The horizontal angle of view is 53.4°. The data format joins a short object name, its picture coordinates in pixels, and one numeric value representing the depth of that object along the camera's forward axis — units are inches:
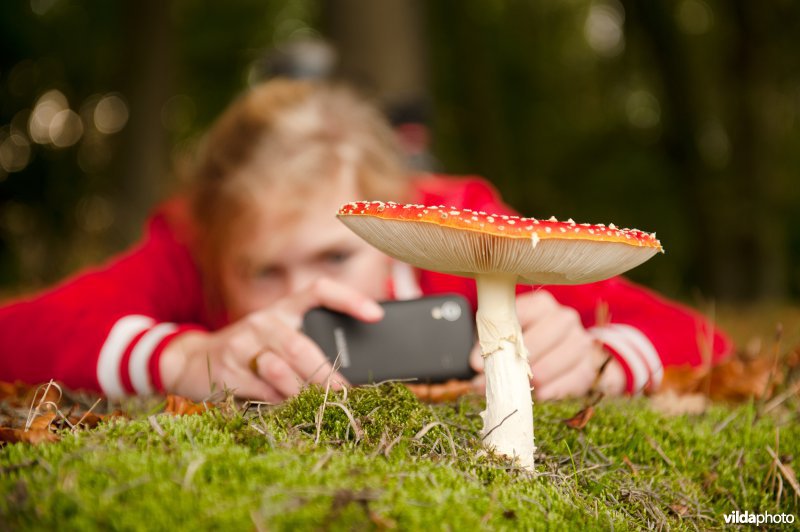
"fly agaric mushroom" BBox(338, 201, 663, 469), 11.6
